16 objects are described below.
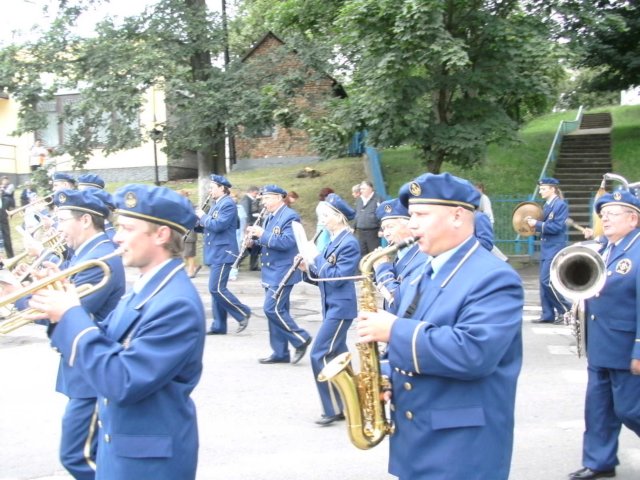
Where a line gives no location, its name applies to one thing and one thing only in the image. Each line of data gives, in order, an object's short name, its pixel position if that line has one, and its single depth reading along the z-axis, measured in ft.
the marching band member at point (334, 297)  22.34
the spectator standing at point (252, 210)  53.98
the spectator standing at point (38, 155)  61.67
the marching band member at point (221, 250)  34.09
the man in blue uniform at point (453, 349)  10.15
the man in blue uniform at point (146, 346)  9.86
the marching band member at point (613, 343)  17.31
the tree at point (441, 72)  44.83
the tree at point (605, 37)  50.85
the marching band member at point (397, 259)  19.56
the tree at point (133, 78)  55.21
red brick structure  58.54
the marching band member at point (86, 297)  13.71
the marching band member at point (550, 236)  37.83
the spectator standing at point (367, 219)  49.78
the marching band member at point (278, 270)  28.96
